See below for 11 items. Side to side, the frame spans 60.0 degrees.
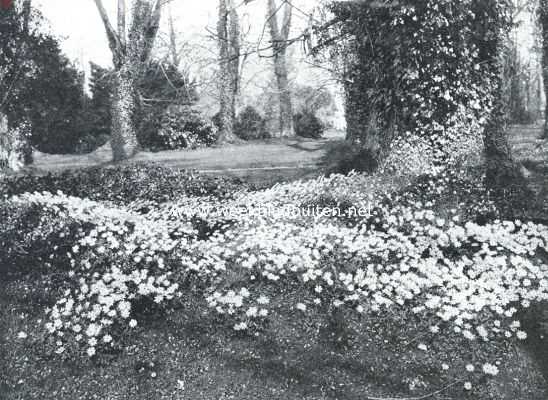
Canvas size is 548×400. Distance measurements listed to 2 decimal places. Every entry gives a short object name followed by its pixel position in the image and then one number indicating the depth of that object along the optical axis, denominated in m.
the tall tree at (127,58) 14.14
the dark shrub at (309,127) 22.36
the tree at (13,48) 11.02
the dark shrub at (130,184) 8.89
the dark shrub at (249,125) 22.00
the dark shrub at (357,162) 7.39
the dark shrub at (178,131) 17.50
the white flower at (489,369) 3.76
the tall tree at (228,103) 18.49
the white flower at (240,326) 4.24
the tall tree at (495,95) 6.88
